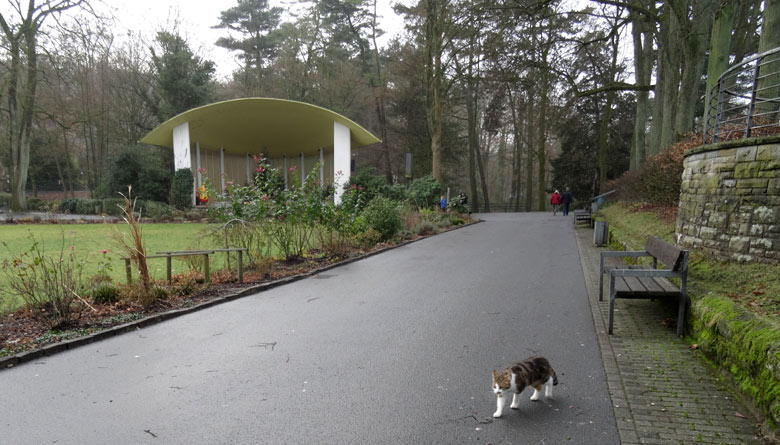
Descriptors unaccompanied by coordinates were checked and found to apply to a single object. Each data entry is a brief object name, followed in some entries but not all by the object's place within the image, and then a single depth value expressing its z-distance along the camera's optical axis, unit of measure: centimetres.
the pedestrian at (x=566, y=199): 2662
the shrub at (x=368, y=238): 1213
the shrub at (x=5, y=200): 2585
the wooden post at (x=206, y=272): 731
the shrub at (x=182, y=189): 2331
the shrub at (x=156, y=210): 2173
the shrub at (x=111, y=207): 2347
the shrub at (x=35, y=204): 2758
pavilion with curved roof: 2420
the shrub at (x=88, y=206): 2489
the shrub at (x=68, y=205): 2536
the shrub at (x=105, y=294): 607
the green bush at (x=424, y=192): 2186
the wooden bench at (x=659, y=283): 490
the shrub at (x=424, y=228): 1597
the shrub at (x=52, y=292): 519
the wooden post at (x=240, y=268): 761
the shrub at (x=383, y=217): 1319
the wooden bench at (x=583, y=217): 1825
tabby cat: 326
